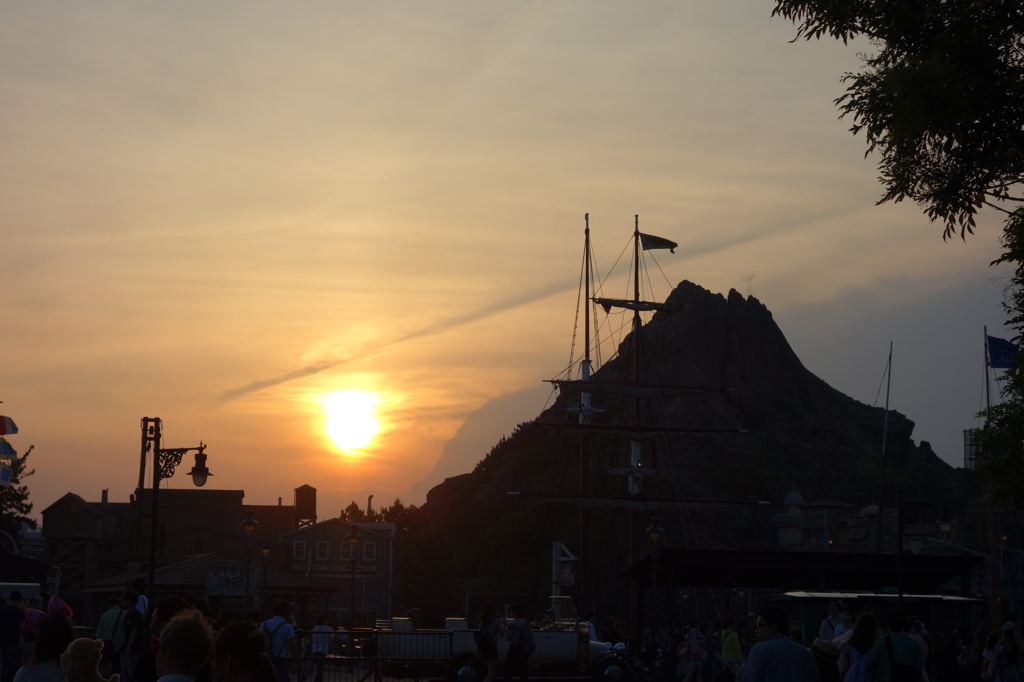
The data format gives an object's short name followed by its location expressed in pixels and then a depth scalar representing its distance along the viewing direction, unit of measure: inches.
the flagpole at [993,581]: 1673.2
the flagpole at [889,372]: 3083.7
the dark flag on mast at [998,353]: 1454.2
